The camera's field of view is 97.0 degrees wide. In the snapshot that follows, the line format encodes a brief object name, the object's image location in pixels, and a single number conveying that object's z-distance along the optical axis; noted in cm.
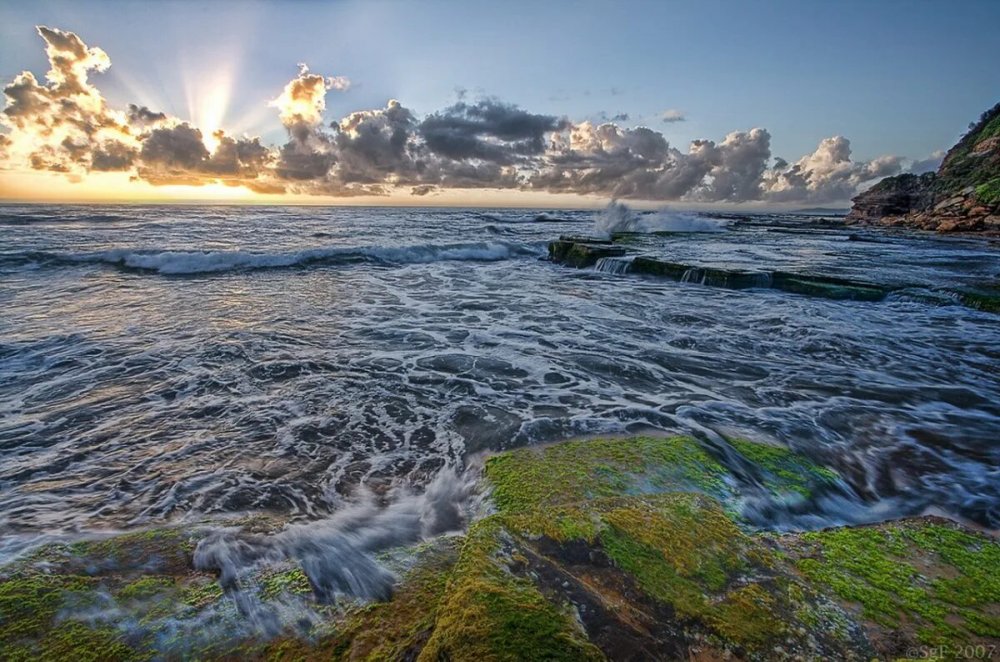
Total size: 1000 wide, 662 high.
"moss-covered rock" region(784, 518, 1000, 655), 200
